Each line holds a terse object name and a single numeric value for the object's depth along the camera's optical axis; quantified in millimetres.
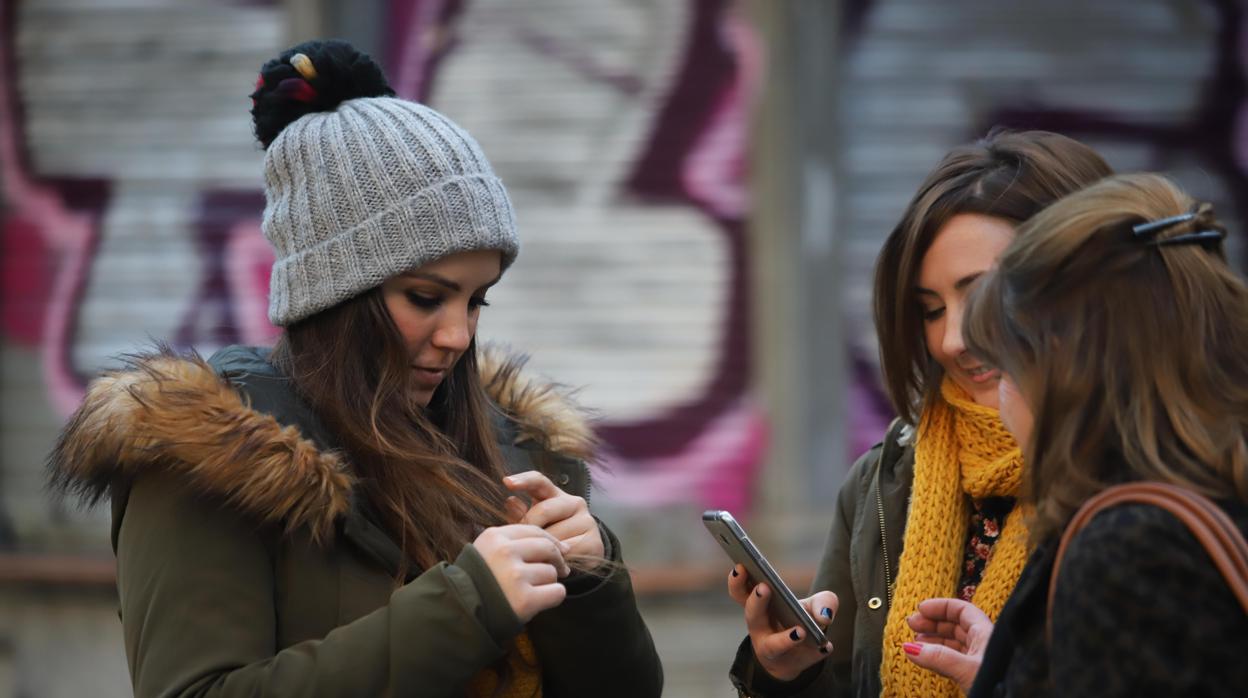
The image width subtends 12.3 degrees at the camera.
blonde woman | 4841
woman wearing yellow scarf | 5320
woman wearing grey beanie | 5104
